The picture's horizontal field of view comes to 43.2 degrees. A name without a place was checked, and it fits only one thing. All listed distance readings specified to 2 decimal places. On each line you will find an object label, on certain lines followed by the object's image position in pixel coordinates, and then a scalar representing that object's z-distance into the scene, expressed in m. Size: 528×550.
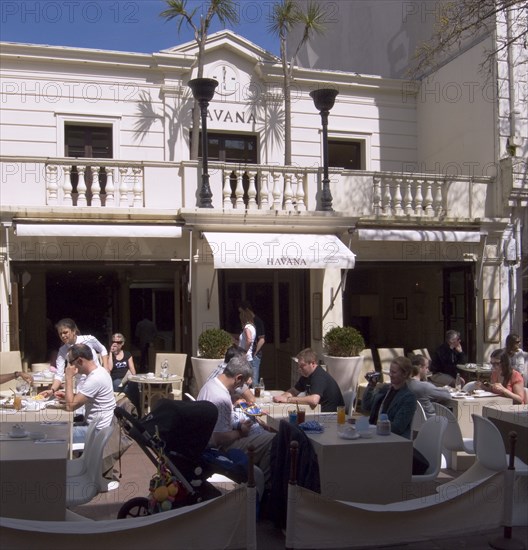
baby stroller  4.91
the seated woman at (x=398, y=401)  6.00
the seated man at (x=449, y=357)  10.61
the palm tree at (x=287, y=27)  13.02
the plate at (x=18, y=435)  5.45
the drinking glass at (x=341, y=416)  6.10
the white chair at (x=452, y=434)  6.56
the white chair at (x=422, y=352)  12.07
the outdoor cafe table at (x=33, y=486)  4.72
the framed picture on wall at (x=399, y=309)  16.22
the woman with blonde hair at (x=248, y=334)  10.81
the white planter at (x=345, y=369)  10.61
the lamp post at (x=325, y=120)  11.30
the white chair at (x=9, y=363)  9.98
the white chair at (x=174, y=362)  10.50
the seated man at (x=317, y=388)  7.15
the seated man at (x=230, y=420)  5.71
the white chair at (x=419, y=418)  6.76
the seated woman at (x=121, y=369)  9.63
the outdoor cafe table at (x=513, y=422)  6.15
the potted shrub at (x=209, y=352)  10.17
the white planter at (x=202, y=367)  10.16
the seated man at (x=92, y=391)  6.21
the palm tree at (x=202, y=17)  12.20
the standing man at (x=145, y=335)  12.75
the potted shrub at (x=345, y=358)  10.62
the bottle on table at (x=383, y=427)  5.65
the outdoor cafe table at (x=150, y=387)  9.62
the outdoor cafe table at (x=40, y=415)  6.54
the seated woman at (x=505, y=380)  7.82
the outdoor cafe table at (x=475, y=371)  10.74
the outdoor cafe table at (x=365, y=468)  5.28
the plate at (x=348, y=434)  5.48
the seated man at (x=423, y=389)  7.07
